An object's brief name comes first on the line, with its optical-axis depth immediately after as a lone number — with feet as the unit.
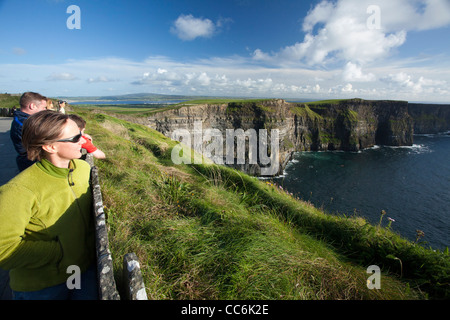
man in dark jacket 4.63
